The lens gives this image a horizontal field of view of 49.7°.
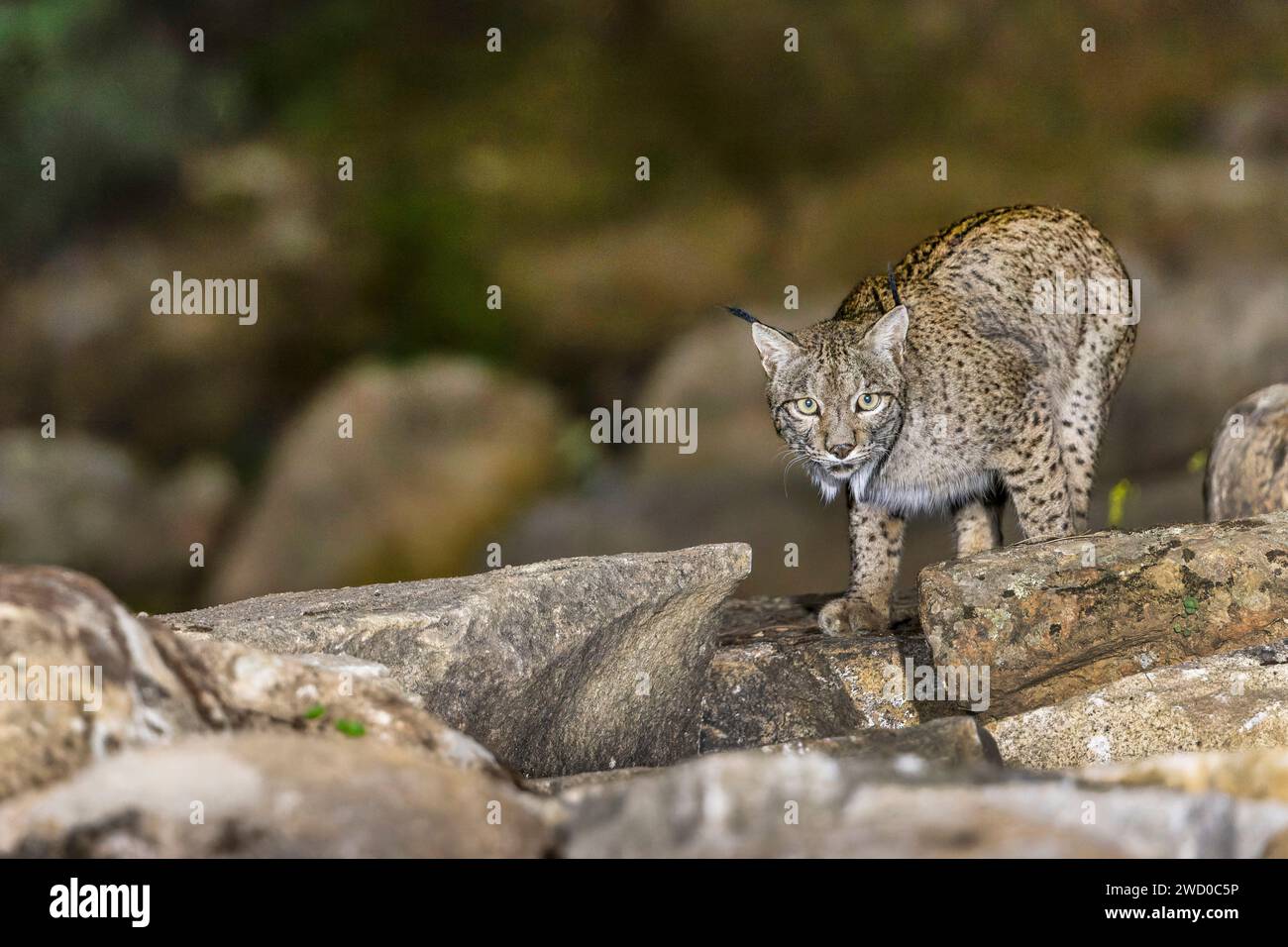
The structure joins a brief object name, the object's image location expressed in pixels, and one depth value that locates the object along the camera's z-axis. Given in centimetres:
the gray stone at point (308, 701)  363
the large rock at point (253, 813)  291
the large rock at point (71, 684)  317
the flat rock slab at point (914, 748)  421
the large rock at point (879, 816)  278
